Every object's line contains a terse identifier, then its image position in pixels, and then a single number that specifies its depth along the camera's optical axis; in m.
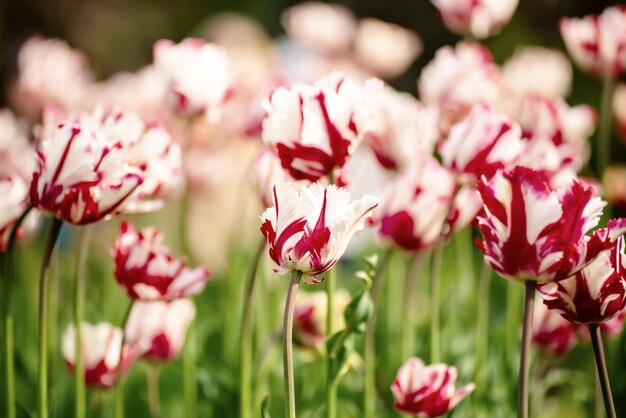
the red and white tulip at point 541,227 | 1.73
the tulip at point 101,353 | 2.02
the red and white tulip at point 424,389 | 1.88
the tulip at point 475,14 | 2.26
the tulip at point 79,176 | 1.83
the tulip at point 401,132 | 2.09
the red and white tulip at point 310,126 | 1.87
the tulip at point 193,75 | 2.18
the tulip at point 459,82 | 2.21
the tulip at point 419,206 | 2.01
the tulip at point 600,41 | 2.27
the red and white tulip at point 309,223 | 1.72
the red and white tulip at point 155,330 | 2.07
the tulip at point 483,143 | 1.94
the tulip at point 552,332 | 2.09
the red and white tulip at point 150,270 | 1.91
